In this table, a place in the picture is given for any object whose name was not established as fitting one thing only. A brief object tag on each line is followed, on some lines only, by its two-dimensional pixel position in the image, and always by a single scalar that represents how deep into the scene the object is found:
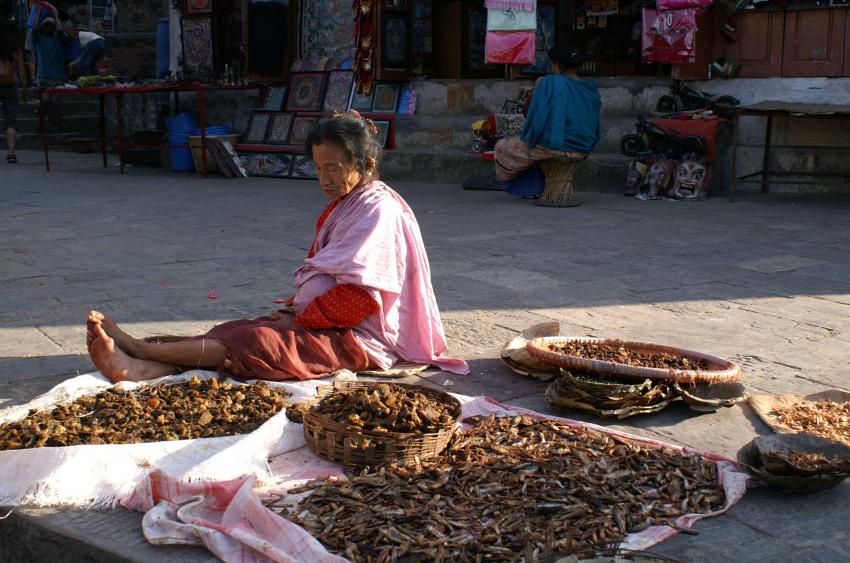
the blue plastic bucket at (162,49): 15.30
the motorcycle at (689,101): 9.72
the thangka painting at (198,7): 13.68
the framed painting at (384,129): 11.92
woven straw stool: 8.92
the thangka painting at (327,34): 12.62
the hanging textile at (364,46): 11.57
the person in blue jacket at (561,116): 8.66
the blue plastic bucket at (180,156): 12.45
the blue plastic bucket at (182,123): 12.34
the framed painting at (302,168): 11.68
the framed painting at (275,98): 12.57
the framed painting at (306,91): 12.34
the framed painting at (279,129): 12.13
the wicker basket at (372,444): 2.74
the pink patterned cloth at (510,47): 11.06
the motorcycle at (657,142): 9.43
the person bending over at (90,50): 16.70
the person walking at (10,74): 15.76
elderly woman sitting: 3.55
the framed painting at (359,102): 12.05
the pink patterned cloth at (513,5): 10.89
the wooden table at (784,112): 8.48
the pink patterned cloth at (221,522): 2.28
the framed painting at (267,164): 11.85
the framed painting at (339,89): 12.16
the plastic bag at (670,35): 9.82
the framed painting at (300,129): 11.94
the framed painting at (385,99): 12.00
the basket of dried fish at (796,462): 2.62
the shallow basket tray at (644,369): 3.36
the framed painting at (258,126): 12.33
